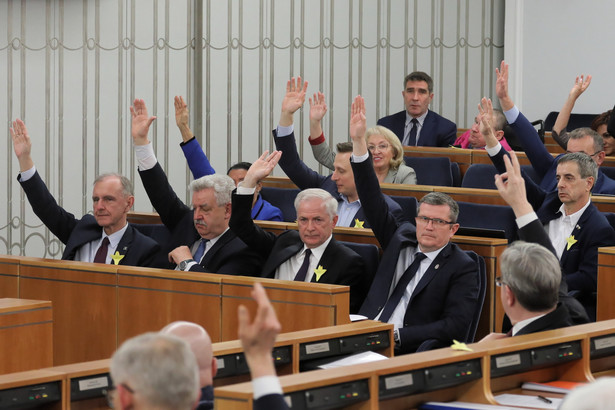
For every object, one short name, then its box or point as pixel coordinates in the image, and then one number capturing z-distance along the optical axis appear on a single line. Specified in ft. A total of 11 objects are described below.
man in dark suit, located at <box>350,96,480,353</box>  29.89
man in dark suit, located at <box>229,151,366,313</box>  32.19
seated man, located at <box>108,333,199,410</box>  13.03
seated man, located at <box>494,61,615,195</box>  40.70
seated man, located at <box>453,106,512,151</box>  49.87
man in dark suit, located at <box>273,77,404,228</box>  38.60
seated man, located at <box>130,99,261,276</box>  34.58
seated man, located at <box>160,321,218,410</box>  16.66
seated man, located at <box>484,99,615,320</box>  33.50
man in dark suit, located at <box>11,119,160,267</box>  36.35
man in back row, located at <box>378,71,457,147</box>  53.78
